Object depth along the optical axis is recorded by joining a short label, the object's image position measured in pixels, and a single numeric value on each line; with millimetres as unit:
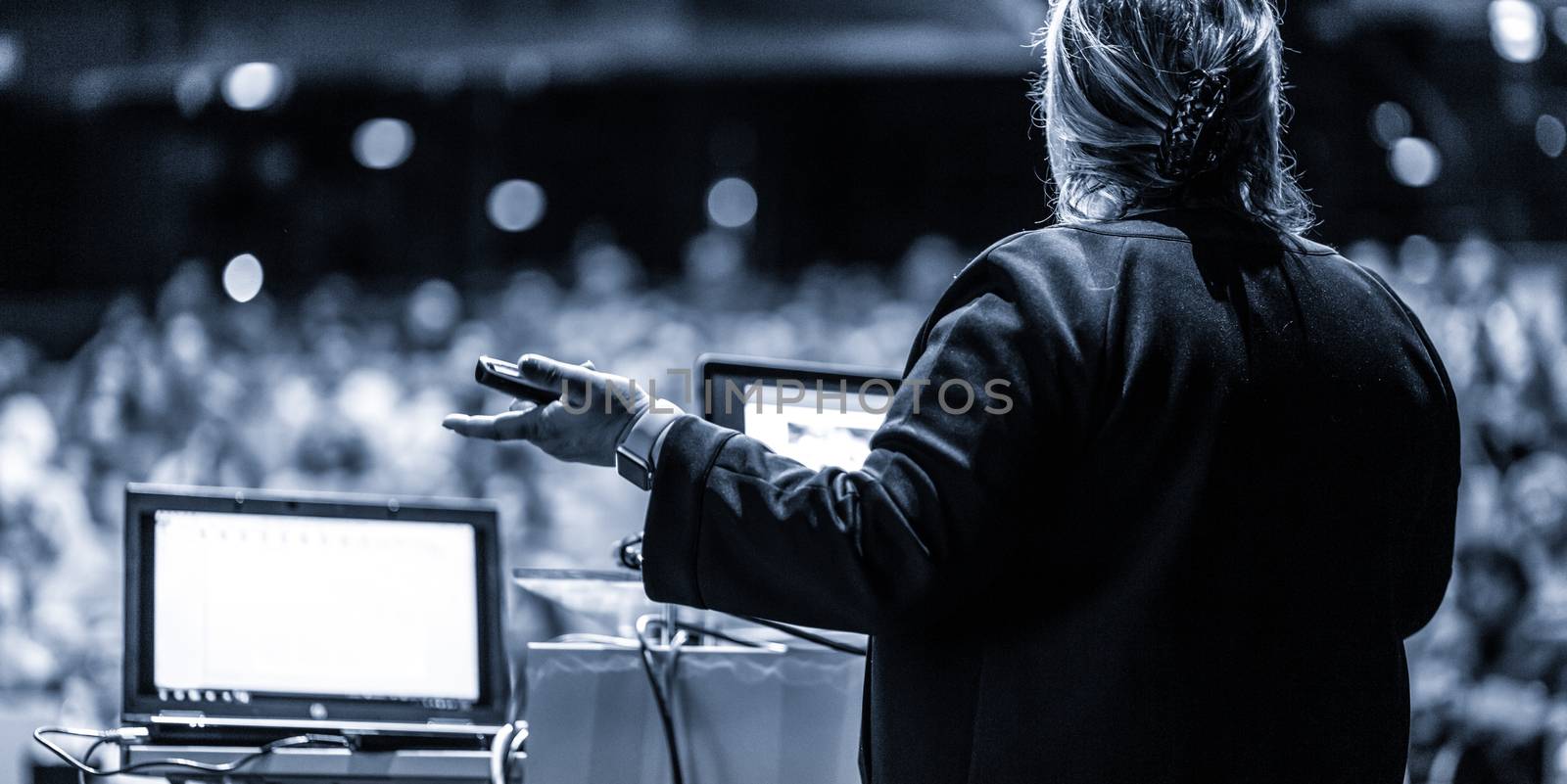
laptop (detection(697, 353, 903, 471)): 4625
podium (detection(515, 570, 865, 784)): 4459
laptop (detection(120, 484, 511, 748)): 4618
